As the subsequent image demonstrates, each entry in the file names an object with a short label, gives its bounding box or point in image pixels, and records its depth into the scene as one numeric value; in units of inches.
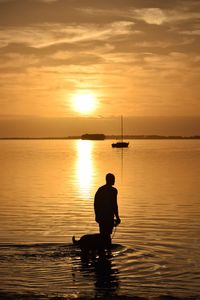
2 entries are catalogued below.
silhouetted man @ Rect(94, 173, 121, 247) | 595.2
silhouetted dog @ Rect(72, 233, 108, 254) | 593.9
